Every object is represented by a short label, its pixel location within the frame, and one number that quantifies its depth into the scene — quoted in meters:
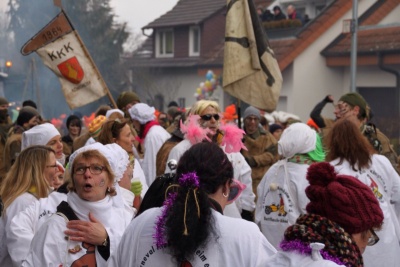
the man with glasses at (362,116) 10.13
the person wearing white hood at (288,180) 8.61
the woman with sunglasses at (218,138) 9.16
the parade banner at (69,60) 12.85
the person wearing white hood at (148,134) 11.77
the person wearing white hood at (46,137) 9.76
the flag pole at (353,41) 18.85
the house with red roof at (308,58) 30.82
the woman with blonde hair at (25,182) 7.05
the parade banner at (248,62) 11.38
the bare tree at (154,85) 44.86
